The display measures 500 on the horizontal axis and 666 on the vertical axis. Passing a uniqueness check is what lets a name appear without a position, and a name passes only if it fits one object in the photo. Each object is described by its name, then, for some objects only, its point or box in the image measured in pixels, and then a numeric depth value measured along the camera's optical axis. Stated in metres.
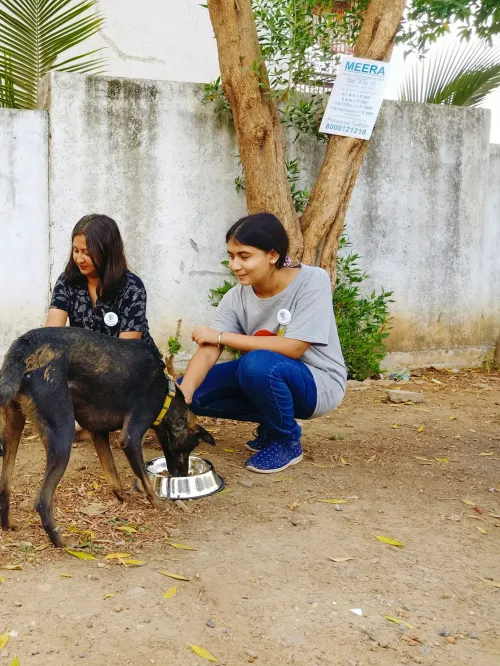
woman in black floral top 4.02
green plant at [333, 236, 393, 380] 6.52
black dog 3.07
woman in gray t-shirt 3.92
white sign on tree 6.16
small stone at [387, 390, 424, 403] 6.15
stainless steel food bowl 3.78
